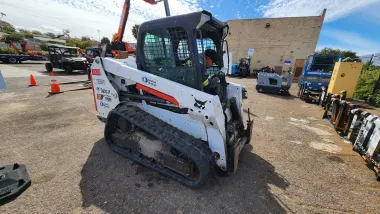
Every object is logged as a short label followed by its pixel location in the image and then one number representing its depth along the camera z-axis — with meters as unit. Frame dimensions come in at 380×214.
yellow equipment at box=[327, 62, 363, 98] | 8.34
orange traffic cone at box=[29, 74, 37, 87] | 8.55
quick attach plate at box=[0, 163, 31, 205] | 2.23
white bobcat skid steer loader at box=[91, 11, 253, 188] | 2.43
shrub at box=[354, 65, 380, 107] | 8.46
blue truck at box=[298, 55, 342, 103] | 9.55
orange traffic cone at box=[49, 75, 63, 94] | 7.32
